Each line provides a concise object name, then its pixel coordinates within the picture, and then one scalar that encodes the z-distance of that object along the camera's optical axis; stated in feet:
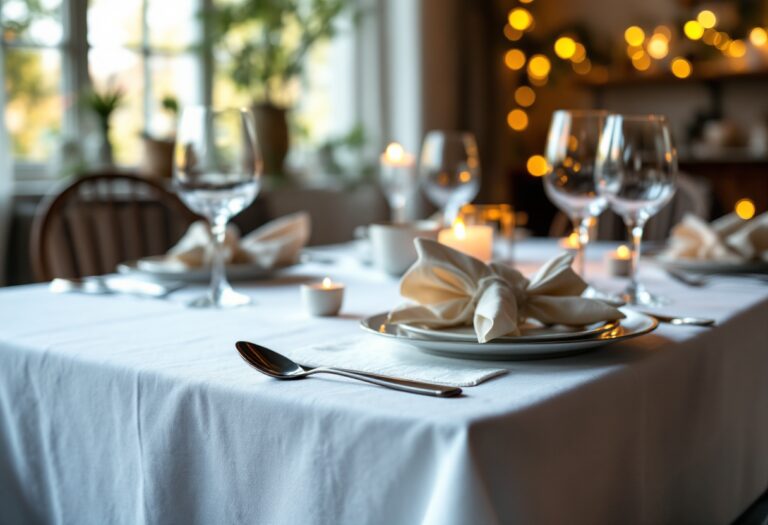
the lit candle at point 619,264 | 4.70
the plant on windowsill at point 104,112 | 10.06
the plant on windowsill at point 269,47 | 12.02
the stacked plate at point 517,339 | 2.50
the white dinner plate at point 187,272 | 4.39
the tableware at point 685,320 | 3.13
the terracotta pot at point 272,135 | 12.02
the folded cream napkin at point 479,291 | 2.74
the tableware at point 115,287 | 4.06
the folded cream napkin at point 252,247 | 4.57
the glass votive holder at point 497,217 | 5.21
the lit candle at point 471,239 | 4.35
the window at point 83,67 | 10.25
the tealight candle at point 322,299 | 3.45
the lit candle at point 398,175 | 5.59
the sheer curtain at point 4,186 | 9.60
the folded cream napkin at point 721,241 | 4.71
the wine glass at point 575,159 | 3.92
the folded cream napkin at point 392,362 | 2.38
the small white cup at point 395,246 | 4.57
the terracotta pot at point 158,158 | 10.43
